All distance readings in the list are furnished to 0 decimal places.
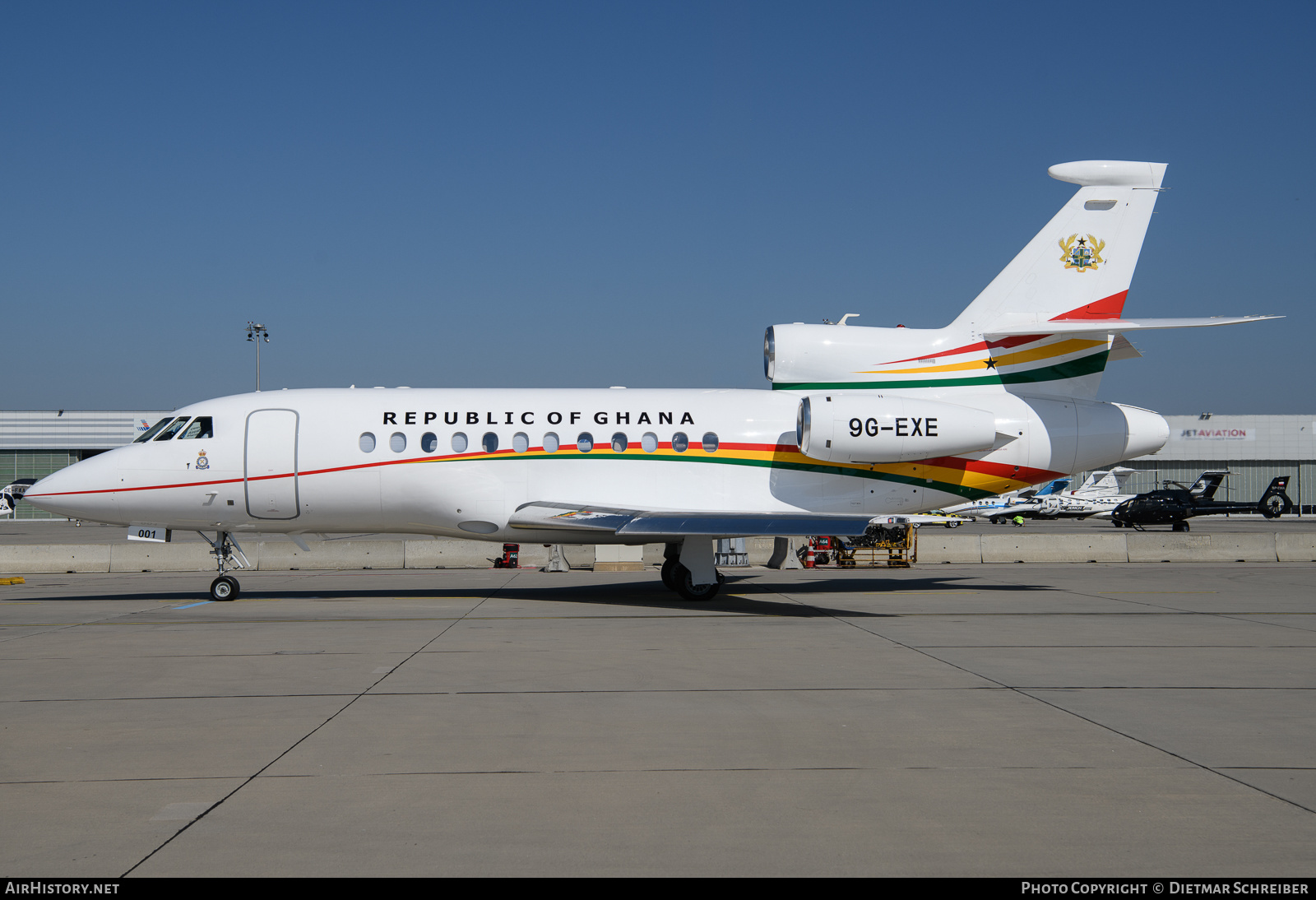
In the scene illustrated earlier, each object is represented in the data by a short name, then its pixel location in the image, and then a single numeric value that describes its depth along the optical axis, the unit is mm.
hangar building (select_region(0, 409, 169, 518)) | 74438
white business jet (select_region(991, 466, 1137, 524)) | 57906
